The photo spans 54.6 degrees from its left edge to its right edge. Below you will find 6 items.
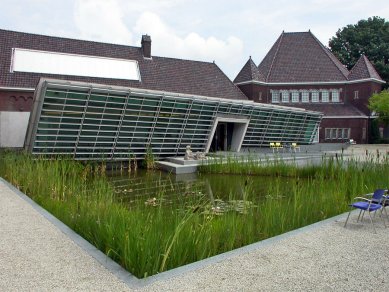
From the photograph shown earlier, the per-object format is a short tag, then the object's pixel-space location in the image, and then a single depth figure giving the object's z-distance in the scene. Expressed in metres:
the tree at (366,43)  52.78
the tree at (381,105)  37.62
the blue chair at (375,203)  7.02
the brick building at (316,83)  42.34
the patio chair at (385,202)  7.58
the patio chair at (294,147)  31.50
